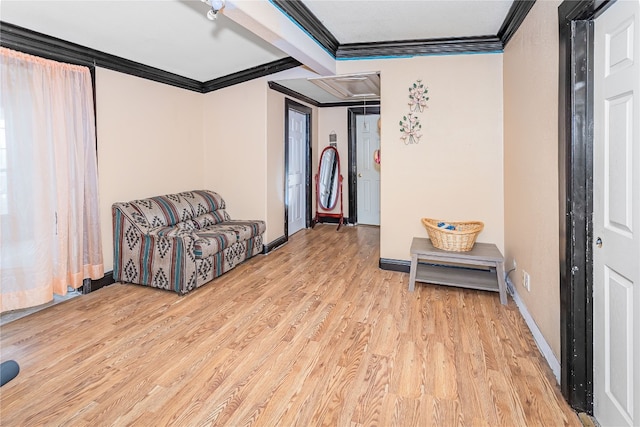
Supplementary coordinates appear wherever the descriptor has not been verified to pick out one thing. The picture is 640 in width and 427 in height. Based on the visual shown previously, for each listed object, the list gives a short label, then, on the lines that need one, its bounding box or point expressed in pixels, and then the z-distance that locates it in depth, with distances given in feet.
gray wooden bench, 10.68
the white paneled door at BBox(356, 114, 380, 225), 22.30
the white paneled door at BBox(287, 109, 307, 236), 19.16
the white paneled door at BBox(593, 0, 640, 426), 4.64
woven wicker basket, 11.11
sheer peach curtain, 9.32
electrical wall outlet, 8.92
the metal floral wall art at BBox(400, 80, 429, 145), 12.61
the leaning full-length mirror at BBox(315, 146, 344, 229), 22.77
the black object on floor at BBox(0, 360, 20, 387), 3.15
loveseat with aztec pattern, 11.44
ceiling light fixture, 7.02
